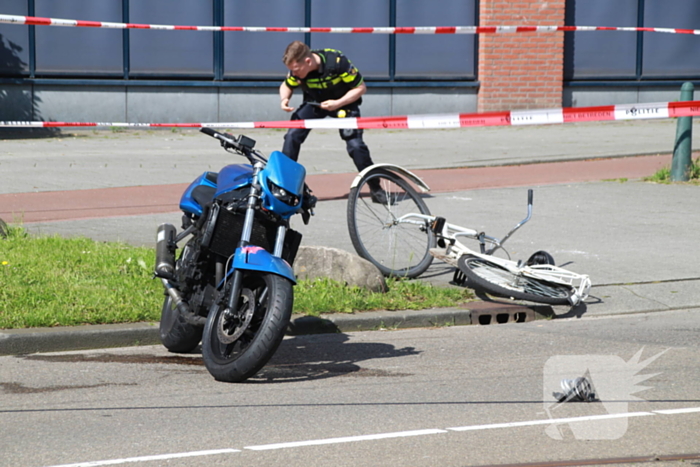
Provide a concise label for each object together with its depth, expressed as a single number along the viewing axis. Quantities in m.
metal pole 25.73
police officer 19.59
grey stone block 15.14
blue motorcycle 10.66
